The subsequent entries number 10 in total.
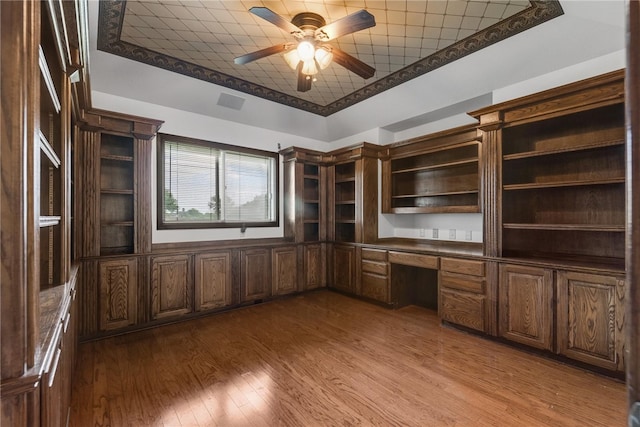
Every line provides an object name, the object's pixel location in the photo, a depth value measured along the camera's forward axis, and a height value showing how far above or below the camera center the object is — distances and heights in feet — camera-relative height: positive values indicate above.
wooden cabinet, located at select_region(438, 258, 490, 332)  9.95 -2.81
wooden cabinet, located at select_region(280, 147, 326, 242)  15.40 +1.08
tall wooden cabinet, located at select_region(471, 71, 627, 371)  7.72 -0.07
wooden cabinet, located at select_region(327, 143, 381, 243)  14.69 +1.13
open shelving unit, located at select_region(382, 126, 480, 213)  12.10 +1.91
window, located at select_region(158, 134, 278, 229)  12.50 +1.42
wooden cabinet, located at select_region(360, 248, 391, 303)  13.19 -2.83
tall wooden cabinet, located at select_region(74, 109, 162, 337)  9.57 -0.11
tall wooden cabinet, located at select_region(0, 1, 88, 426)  2.61 -0.15
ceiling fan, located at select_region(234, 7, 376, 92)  7.27 +4.58
